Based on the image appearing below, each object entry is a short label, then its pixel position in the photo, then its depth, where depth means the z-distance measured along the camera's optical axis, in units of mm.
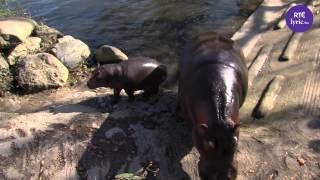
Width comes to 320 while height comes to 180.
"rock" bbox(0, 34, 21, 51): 6650
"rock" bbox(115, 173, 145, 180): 3596
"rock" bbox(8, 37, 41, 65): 6501
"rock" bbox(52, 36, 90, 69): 6762
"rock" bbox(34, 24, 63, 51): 7088
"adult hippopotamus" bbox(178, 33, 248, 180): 3161
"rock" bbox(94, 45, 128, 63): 6925
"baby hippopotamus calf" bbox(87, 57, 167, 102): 5242
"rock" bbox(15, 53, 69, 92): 6055
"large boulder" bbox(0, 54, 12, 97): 6037
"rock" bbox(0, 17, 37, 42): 6774
